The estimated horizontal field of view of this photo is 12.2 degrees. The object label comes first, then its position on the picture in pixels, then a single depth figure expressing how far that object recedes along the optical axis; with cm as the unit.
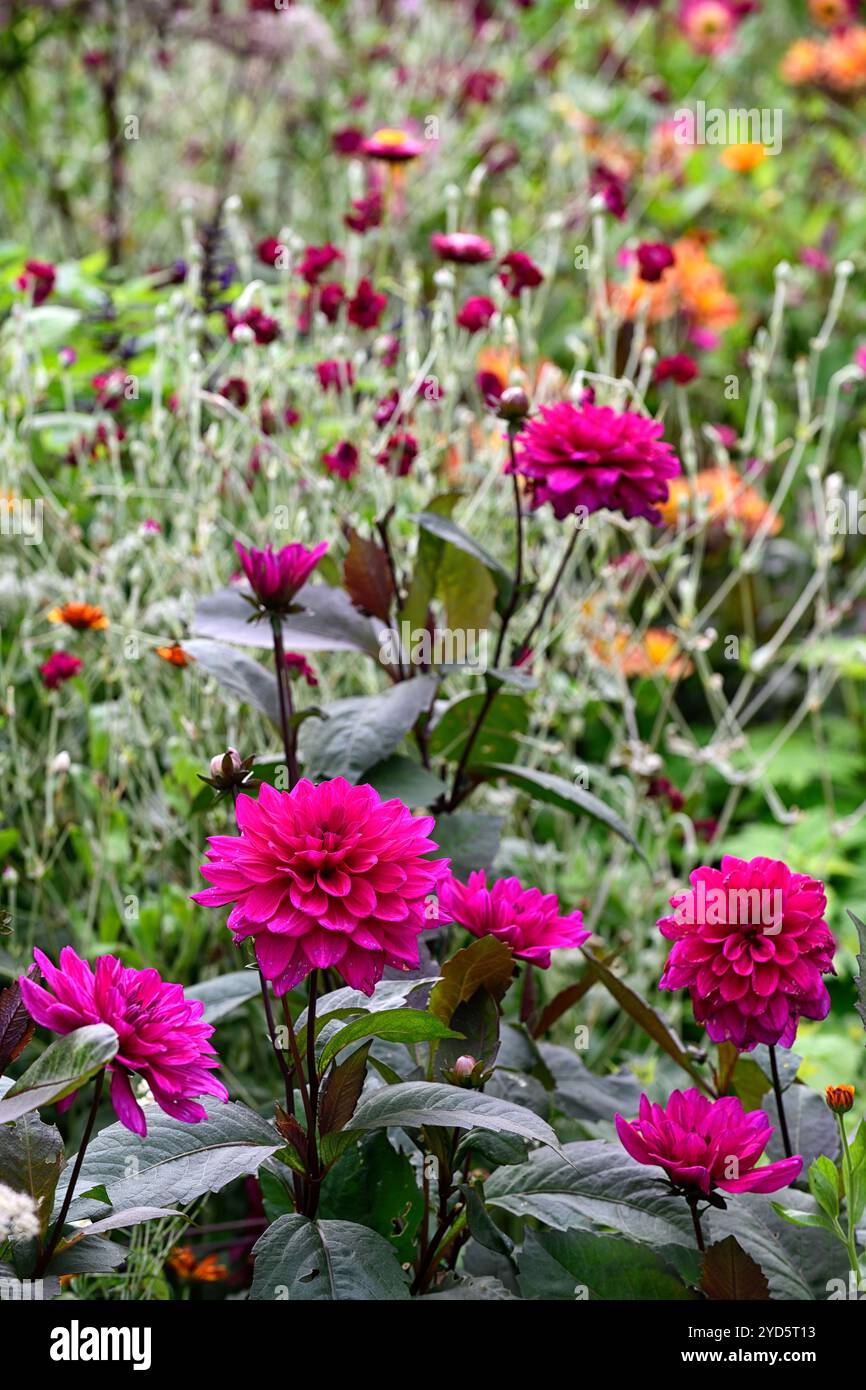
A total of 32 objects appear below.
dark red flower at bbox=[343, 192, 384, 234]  290
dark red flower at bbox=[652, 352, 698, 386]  288
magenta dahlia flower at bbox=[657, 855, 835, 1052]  225
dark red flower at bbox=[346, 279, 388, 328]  280
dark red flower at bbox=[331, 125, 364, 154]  327
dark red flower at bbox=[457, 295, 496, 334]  279
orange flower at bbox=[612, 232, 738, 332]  370
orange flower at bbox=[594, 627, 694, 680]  299
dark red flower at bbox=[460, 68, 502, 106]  382
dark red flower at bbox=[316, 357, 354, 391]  287
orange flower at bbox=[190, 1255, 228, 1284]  255
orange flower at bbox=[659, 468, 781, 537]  329
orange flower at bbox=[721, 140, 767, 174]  430
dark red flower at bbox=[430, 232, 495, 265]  275
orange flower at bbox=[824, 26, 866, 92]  448
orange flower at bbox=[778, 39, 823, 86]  461
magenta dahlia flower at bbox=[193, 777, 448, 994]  218
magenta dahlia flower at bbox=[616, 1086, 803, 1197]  224
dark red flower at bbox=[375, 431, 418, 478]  275
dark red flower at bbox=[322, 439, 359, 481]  275
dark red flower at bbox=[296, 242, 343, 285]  283
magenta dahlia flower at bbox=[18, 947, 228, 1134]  216
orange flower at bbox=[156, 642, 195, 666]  264
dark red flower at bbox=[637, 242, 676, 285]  283
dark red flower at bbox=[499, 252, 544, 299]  271
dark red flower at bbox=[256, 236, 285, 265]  291
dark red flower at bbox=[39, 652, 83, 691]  267
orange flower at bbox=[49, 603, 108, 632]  261
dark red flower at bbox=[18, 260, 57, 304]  286
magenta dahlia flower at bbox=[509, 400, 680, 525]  246
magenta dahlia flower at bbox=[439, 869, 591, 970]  233
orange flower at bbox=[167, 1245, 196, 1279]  253
